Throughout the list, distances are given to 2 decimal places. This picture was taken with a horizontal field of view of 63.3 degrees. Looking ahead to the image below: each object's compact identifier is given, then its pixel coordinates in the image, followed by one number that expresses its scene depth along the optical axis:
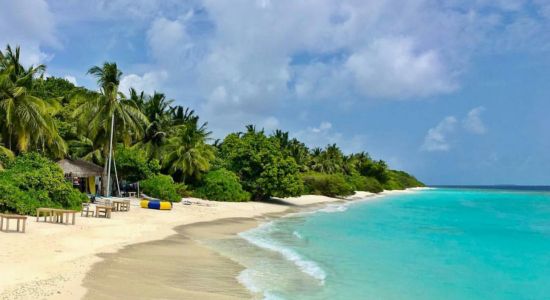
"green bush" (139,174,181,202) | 34.19
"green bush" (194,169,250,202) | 40.00
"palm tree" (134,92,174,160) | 40.75
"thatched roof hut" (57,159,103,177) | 29.84
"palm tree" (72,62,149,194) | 32.50
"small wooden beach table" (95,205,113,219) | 22.06
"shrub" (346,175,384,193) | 95.25
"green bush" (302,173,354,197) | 66.62
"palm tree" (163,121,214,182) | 39.72
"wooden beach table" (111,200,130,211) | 25.80
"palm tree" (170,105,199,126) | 49.26
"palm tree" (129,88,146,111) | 43.10
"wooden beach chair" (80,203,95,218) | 21.91
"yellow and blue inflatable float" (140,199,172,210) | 28.56
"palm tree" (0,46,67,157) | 23.20
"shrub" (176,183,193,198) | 38.23
